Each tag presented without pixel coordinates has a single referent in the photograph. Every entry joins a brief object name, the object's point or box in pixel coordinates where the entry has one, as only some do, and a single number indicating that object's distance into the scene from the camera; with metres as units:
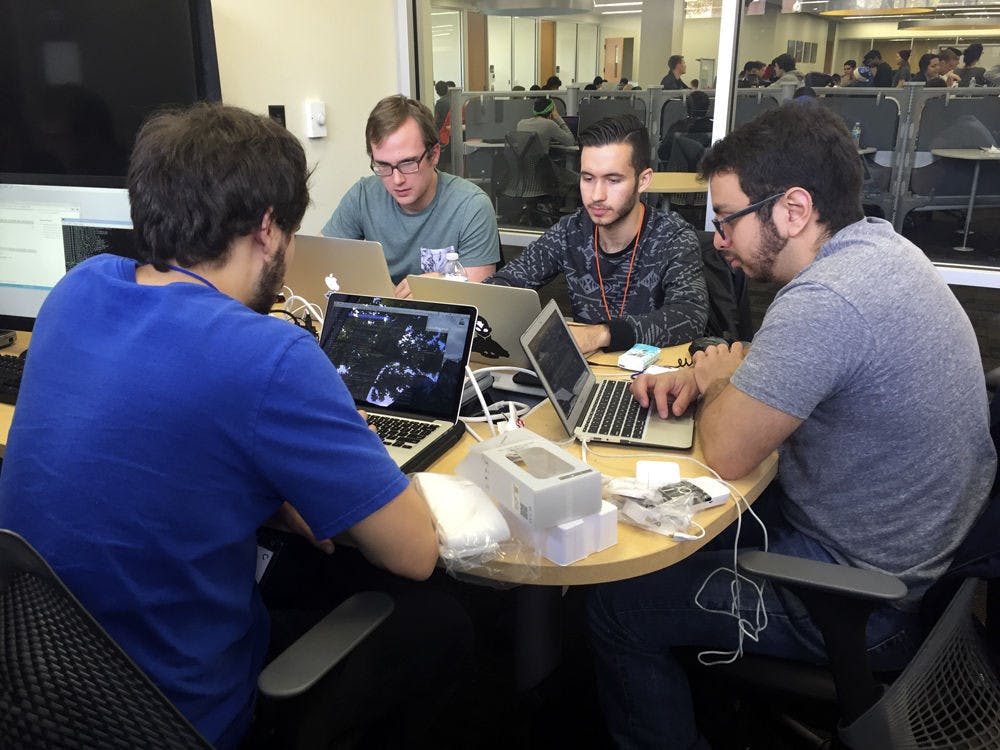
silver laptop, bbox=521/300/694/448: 1.36
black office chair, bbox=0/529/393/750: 0.63
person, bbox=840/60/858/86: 4.02
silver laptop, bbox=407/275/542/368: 1.56
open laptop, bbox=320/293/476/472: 1.39
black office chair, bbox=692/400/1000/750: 1.04
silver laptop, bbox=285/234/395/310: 1.89
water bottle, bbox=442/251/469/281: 2.34
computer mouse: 1.80
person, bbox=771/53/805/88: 3.89
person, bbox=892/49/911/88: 3.92
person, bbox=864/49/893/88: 3.98
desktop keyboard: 1.63
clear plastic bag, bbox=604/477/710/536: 1.11
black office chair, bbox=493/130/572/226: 4.80
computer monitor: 1.76
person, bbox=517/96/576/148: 4.64
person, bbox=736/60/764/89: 3.55
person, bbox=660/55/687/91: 3.89
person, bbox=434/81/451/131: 4.23
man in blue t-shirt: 0.86
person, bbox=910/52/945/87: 3.83
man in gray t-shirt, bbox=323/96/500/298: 2.42
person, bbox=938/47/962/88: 3.75
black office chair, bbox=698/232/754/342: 2.24
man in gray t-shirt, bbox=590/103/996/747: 1.16
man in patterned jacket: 2.18
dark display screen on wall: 2.49
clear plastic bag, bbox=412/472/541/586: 1.05
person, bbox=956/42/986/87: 3.66
